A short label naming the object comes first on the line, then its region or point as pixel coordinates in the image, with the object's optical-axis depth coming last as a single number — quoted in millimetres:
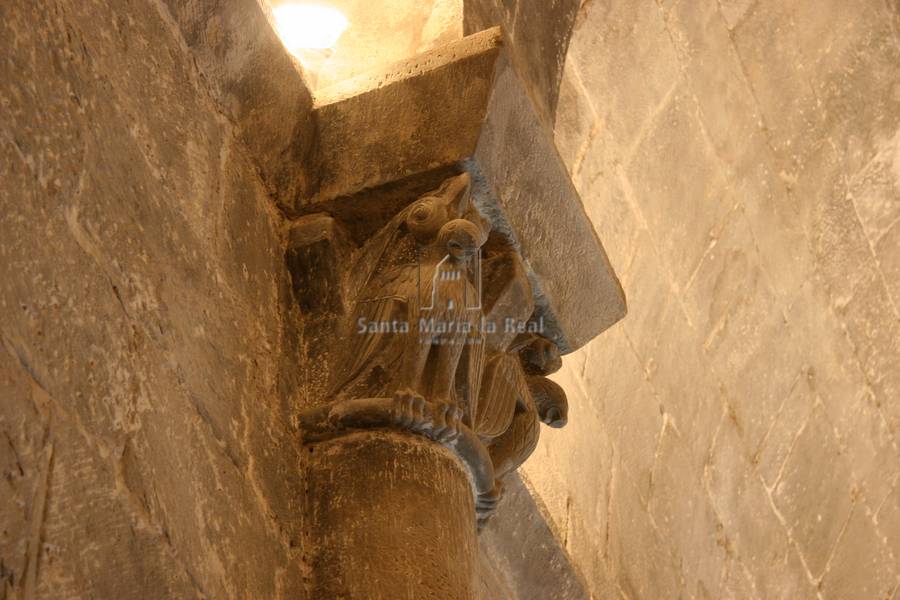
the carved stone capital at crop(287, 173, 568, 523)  2395
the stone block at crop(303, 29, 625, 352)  2574
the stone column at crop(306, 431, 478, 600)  2205
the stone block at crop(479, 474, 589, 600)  2959
